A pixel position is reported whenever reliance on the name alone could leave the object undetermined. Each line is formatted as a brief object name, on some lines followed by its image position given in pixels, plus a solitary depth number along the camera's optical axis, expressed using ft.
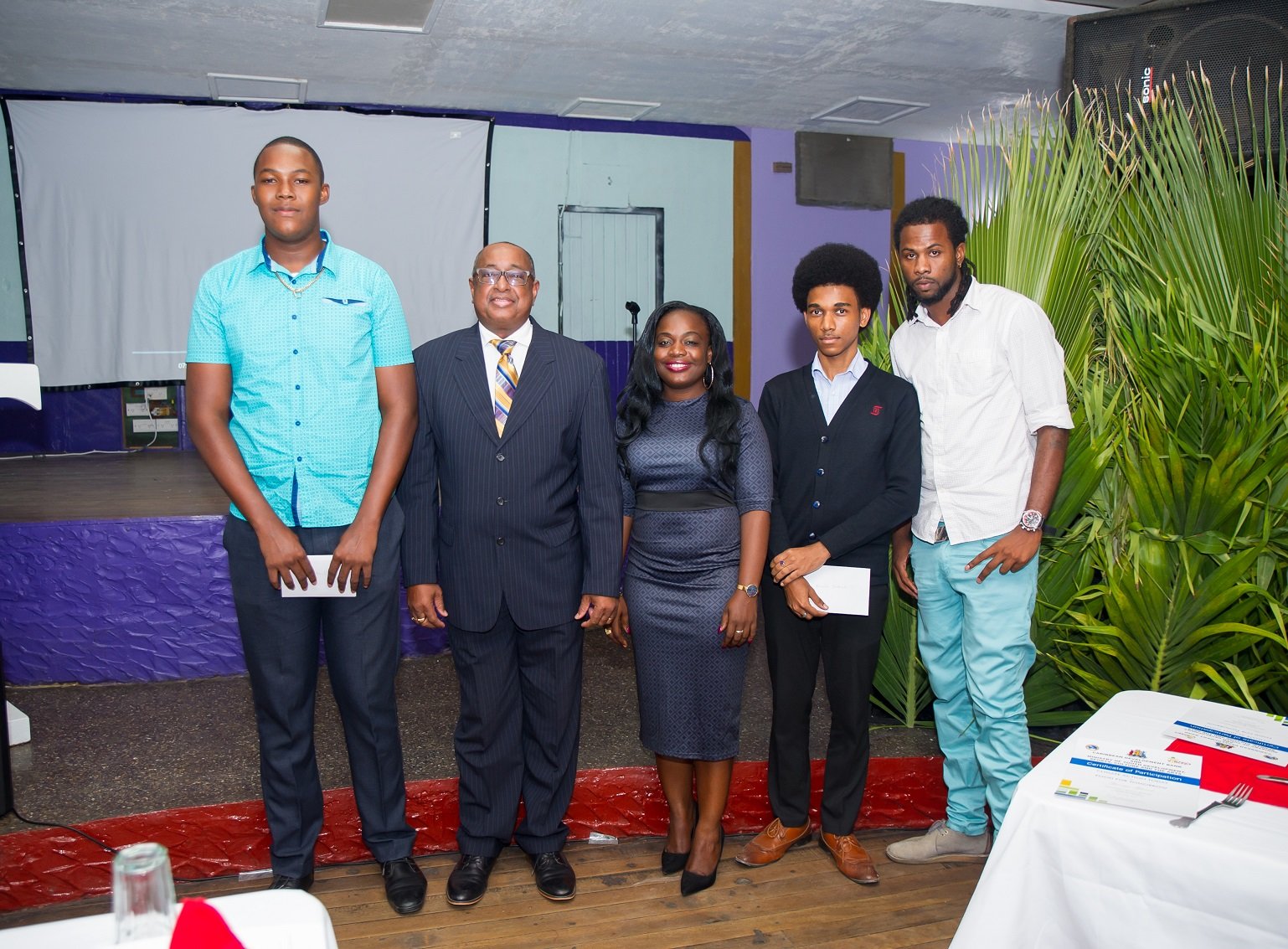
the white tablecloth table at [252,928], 2.95
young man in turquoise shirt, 6.81
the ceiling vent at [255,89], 21.67
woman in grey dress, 7.45
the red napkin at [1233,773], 3.82
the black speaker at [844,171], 28.07
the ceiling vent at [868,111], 24.57
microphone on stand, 23.04
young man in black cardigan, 7.55
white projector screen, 22.38
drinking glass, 2.51
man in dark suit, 7.20
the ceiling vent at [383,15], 17.20
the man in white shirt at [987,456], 7.51
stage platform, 11.43
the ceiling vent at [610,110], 24.45
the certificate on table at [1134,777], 3.74
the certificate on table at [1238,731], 4.26
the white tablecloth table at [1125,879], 3.33
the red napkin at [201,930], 2.54
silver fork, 3.73
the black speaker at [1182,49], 9.76
